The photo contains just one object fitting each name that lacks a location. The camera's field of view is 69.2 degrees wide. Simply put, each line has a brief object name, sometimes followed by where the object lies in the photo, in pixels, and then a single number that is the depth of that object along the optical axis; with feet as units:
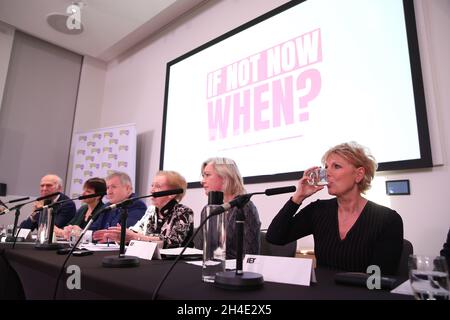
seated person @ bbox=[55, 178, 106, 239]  9.76
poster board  13.75
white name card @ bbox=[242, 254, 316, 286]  2.68
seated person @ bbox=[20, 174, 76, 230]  9.96
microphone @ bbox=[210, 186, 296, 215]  2.63
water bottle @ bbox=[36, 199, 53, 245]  5.53
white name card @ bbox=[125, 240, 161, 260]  4.08
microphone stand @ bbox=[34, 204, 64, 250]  5.07
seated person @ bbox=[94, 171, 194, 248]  5.31
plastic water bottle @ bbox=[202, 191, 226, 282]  2.76
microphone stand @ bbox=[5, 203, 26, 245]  6.32
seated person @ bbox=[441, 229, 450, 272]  4.77
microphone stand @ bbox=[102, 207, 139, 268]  3.39
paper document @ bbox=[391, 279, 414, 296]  2.36
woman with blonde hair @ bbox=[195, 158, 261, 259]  6.38
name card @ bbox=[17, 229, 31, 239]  7.02
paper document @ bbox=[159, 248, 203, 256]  4.29
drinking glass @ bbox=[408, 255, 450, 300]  2.05
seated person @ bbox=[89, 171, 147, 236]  8.89
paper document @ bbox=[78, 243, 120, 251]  5.23
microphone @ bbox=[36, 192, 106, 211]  5.36
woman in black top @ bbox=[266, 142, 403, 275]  4.25
